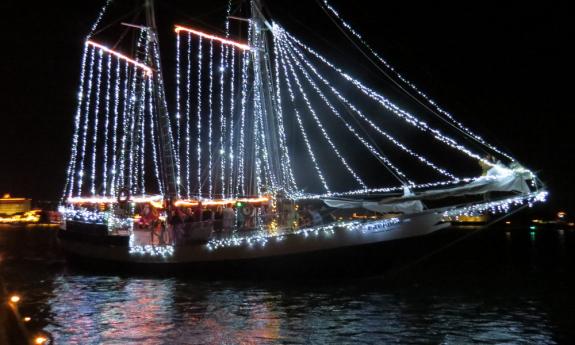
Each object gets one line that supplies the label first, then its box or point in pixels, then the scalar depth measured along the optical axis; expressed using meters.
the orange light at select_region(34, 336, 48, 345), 7.96
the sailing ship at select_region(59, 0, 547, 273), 20.62
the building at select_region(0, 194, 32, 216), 147.50
